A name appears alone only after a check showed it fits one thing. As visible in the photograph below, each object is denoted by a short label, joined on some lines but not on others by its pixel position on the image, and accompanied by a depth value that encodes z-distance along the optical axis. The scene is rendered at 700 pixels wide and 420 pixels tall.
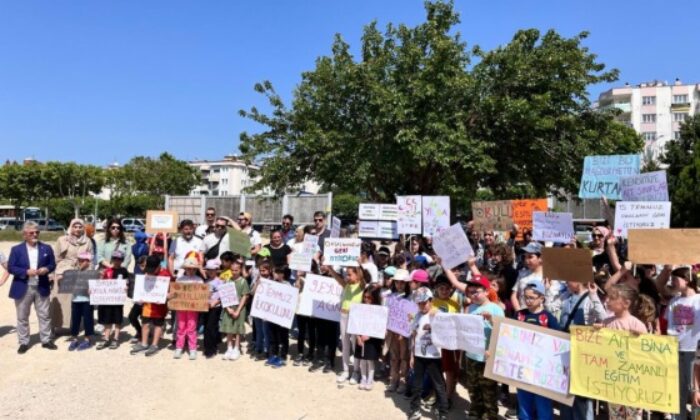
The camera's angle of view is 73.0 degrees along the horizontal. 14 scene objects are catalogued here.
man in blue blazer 7.94
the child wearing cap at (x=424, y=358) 5.50
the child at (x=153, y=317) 8.00
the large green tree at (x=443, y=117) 13.98
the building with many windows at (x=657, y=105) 75.44
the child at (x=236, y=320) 7.80
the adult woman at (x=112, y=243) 9.13
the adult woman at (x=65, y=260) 8.80
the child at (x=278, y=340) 7.58
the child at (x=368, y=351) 6.46
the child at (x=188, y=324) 7.81
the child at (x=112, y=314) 8.20
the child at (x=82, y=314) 8.27
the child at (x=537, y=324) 4.83
